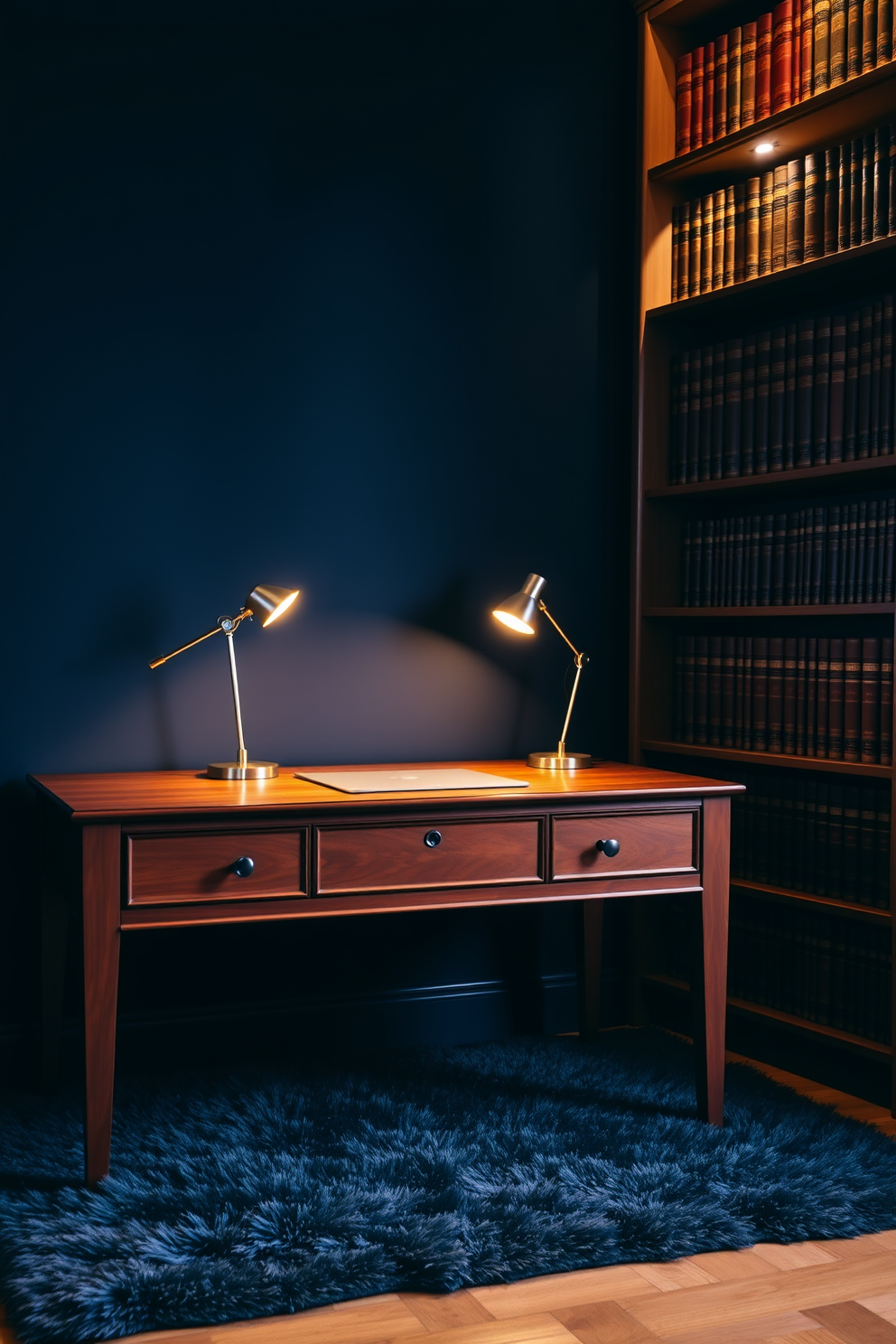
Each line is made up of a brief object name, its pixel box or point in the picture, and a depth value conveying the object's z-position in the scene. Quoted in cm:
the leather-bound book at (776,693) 289
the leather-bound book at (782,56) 281
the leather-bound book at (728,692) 302
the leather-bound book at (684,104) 311
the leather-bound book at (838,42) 268
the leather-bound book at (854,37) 265
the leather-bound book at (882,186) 260
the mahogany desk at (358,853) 208
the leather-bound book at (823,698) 278
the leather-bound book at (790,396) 285
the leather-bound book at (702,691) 310
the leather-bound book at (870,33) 261
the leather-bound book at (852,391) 271
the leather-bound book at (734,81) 296
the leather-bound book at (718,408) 303
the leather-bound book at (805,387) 280
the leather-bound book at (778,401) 287
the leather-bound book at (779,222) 284
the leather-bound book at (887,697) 264
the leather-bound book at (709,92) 304
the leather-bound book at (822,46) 272
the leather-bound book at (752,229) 291
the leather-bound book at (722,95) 300
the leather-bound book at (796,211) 281
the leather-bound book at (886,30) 257
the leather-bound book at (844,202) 269
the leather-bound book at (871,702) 267
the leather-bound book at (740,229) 296
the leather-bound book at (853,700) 270
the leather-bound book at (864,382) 268
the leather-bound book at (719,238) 301
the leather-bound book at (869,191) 263
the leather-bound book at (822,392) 277
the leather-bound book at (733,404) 299
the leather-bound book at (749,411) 295
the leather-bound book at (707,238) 304
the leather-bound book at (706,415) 307
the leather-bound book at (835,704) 274
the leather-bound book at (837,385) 274
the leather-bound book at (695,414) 310
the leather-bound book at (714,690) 306
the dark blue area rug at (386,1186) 182
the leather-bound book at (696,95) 308
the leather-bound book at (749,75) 292
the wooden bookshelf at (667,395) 288
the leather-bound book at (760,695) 293
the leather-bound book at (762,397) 291
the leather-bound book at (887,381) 263
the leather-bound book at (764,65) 287
